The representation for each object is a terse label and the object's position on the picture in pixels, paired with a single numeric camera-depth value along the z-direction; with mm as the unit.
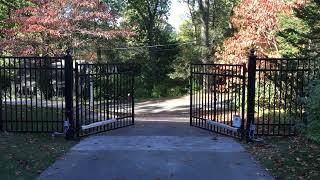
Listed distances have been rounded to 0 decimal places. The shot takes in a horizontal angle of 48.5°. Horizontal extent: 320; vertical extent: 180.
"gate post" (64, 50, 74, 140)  7755
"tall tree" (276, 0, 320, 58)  8854
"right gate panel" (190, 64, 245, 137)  7879
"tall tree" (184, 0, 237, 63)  23341
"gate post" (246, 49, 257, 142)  7564
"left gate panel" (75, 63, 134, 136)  7986
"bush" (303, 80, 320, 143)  5283
